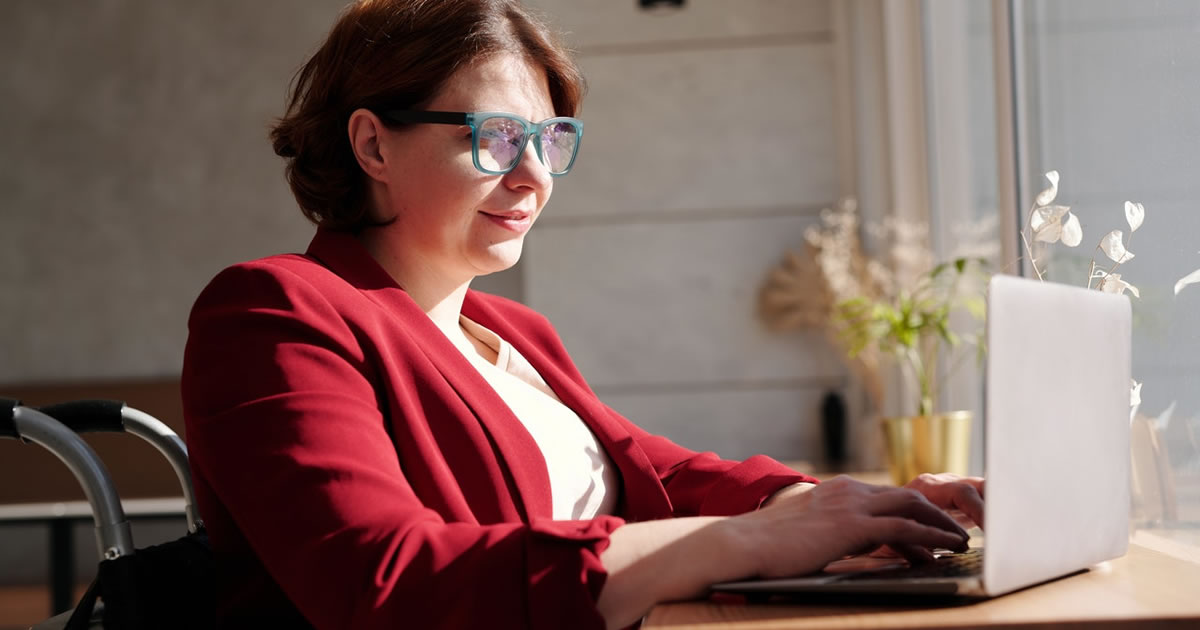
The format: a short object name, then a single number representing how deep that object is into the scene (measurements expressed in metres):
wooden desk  0.79
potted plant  2.55
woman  0.92
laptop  0.81
